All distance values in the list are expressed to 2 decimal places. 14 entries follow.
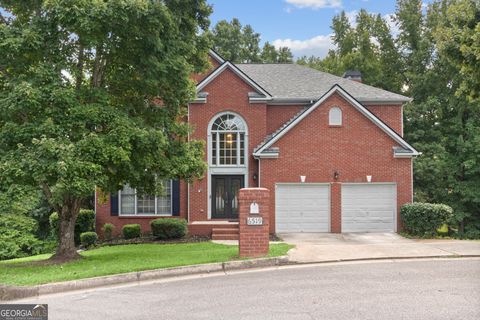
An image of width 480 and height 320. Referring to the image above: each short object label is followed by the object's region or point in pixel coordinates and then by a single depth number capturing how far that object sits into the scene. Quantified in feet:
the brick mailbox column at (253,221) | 38.37
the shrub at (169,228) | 60.90
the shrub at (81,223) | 67.26
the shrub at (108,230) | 67.00
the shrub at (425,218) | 58.13
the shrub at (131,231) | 65.31
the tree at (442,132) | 89.35
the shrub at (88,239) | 62.90
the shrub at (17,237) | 68.54
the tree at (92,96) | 35.37
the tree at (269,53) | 166.30
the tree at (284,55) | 165.89
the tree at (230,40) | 156.76
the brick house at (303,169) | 63.62
